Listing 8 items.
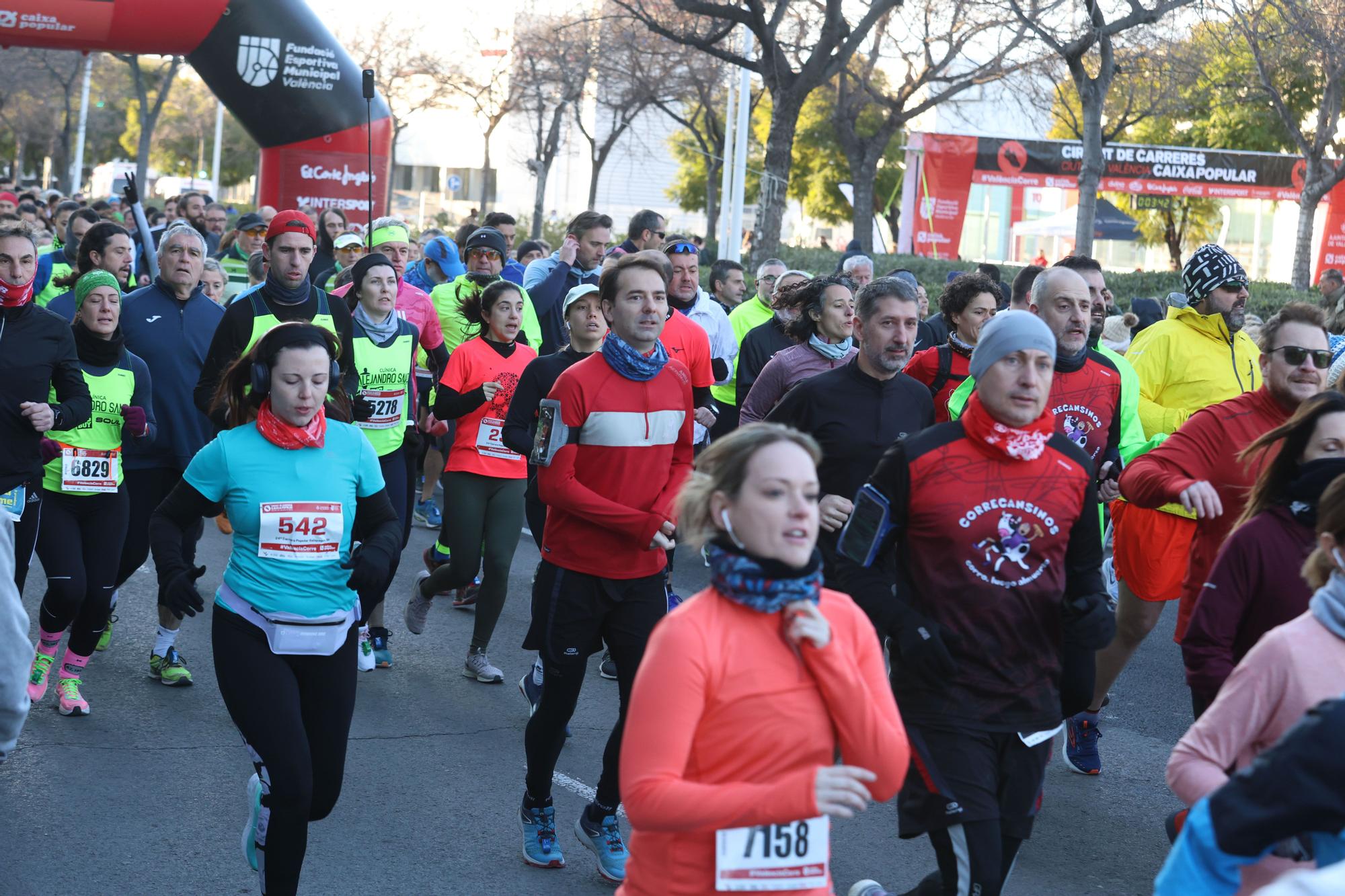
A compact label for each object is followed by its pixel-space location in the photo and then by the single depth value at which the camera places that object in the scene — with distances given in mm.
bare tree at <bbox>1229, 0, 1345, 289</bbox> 18750
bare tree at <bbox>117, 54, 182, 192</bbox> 40562
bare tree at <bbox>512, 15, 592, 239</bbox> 39156
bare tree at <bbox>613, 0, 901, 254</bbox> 21891
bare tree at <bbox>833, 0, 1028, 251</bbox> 31438
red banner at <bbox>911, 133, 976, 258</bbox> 36594
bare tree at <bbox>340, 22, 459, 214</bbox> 48844
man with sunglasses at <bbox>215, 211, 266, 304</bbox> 12992
